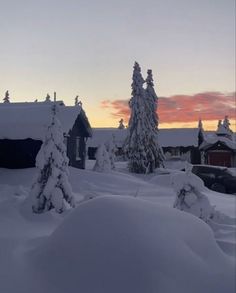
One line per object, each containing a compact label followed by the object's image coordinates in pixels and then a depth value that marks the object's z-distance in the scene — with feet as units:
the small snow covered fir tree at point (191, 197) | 25.08
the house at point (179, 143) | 135.08
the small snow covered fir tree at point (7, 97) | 184.57
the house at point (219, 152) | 108.56
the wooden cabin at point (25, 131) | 52.27
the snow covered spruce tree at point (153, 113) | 85.05
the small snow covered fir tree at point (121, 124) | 243.24
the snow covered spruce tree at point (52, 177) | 27.88
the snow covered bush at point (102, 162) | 67.37
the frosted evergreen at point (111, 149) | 82.55
